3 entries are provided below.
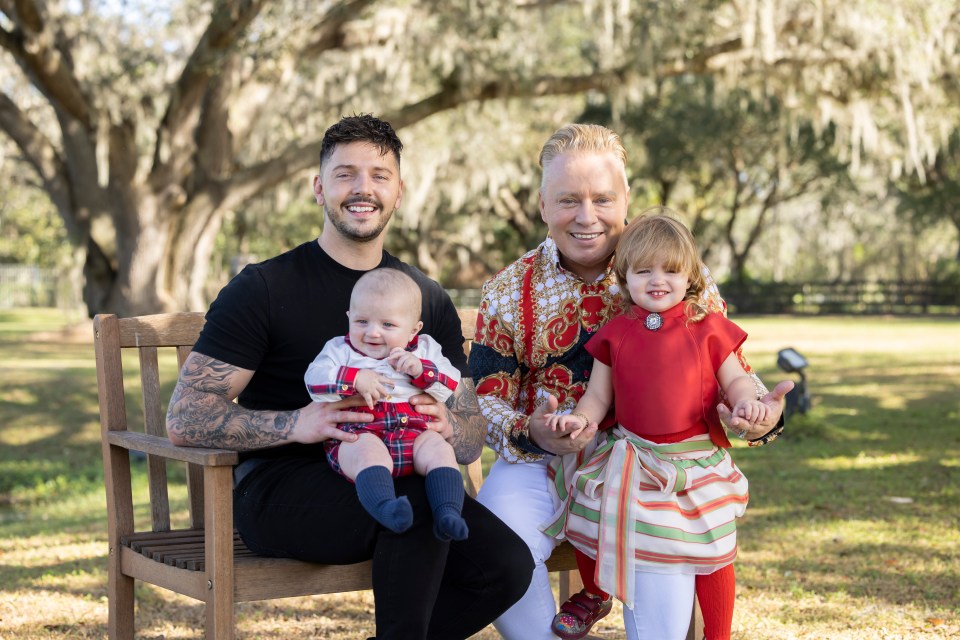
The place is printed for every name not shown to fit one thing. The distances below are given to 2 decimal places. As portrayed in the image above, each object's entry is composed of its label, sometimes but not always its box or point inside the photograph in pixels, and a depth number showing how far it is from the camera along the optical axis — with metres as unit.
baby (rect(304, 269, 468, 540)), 2.91
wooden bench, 2.91
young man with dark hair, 2.91
